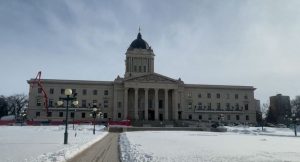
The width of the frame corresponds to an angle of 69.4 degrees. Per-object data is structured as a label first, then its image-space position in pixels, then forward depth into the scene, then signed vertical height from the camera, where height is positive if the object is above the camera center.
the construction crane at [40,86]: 64.28 +5.74
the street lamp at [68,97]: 17.78 +0.68
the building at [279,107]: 81.15 -0.76
